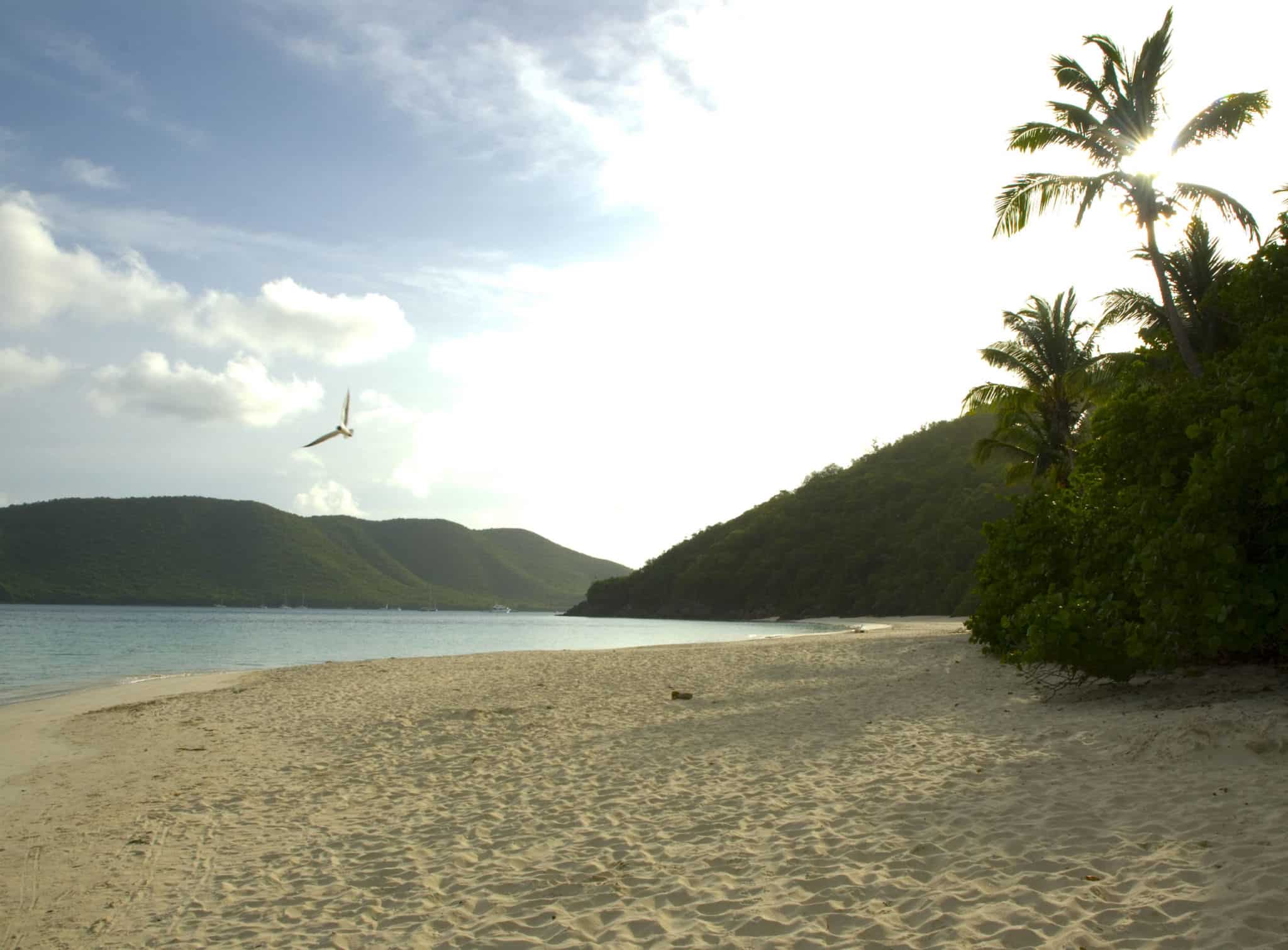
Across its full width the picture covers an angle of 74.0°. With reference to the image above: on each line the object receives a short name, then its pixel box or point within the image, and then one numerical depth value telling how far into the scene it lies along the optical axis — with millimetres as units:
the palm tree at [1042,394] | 23953
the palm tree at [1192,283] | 13375
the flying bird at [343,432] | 17219
